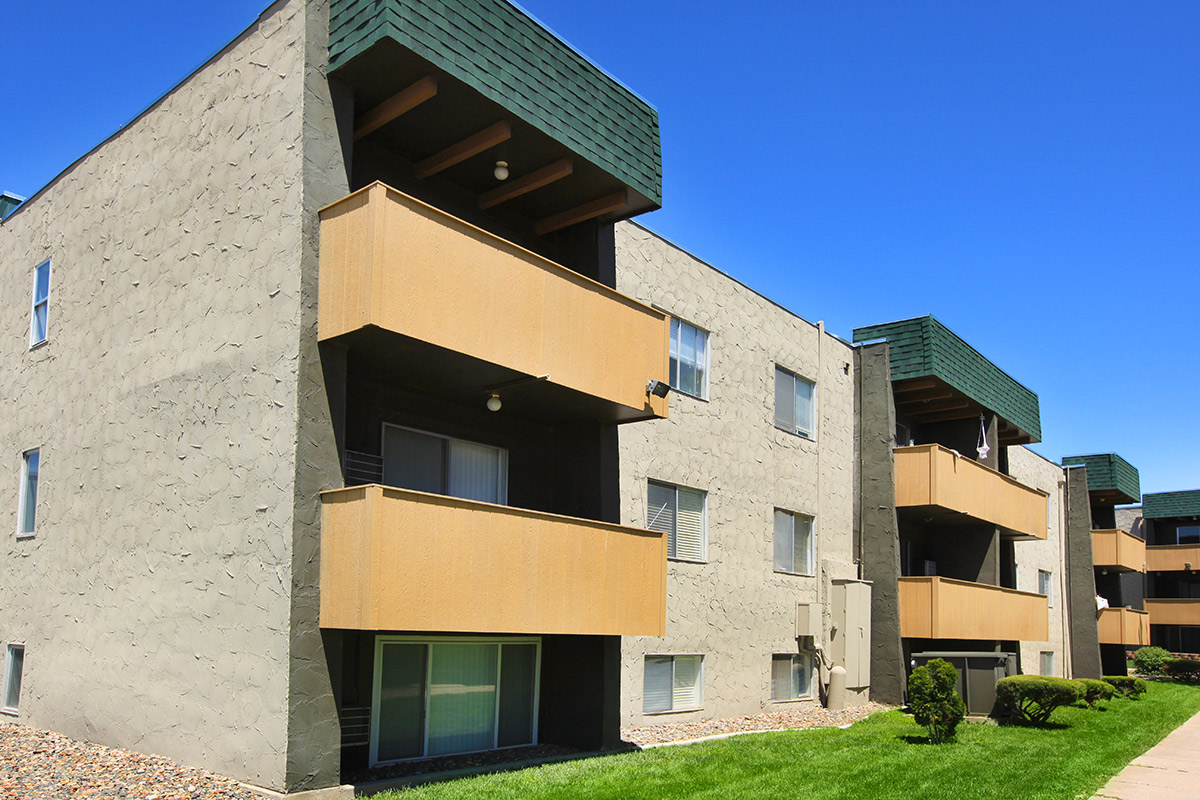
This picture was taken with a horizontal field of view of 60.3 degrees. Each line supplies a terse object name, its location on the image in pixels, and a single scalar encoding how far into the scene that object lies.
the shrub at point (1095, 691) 23.47
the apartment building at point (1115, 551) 38.06
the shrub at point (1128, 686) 29.20
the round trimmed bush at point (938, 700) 16.03
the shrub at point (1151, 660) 42.31
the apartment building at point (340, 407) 10.57
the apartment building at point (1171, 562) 46.06
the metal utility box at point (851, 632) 21.98
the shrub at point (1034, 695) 18.97
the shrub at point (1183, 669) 42.47
